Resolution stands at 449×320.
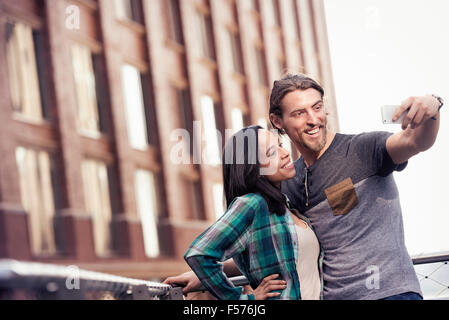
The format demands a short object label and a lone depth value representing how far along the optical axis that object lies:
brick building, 12.87
